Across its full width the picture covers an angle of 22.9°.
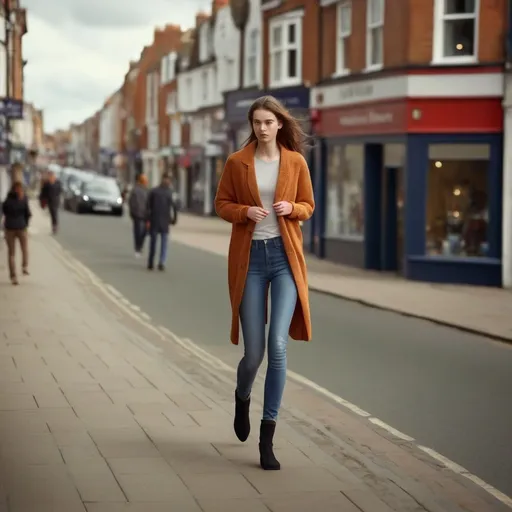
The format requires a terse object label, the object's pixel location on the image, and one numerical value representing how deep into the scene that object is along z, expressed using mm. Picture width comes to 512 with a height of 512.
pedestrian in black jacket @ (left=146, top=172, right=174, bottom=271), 23953
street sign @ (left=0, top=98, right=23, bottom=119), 32062
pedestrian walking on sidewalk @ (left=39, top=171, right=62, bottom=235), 36781
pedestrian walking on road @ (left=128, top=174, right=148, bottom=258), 27156
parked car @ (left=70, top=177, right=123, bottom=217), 53469
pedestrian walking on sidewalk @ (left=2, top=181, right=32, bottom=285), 20297
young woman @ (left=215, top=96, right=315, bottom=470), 6762
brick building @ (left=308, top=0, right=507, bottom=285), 22203
